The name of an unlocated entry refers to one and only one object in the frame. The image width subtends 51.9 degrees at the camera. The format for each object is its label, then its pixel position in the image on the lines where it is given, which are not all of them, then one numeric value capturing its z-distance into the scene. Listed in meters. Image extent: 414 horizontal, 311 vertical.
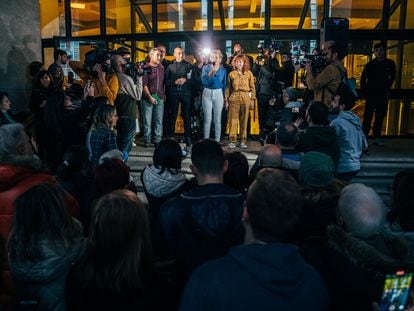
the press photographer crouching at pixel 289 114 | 6.35
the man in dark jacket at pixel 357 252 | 2.00
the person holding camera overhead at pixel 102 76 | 6.73
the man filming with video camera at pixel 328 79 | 6.82
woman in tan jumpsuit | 8.04
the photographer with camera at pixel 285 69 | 8.48
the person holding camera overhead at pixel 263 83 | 8.52
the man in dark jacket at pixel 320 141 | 4.48
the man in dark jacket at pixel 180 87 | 8.02
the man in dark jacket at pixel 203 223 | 2.36
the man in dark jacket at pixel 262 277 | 1.52
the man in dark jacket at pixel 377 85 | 8.33
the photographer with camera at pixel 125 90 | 7.23
